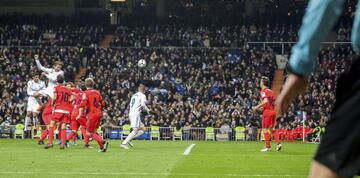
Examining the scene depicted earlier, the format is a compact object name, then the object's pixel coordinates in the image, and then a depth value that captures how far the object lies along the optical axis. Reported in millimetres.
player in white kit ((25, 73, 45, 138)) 27256
